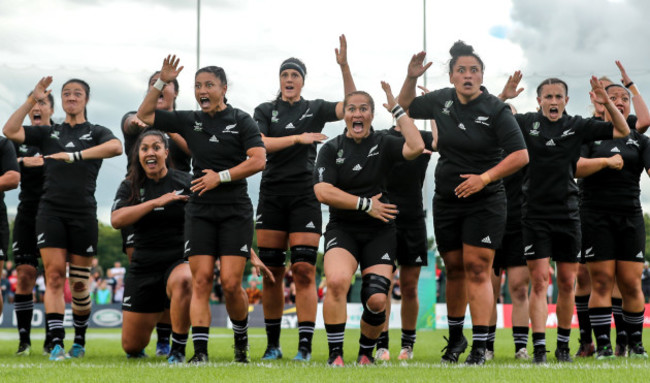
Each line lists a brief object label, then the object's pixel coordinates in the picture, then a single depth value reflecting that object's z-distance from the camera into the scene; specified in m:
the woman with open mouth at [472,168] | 14.53
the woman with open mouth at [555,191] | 16.28
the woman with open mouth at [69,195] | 17.47
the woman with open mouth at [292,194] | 16.61
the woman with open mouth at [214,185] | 14.70
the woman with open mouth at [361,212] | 14.45
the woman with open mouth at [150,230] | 16.17
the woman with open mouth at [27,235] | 19.36
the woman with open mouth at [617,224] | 17.89
